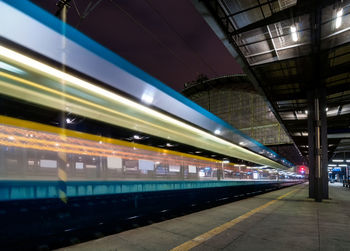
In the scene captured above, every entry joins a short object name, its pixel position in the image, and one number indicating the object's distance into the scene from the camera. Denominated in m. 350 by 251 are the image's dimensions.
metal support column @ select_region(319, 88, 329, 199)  10.32
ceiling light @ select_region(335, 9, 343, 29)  6.14
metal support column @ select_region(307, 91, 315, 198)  10.34
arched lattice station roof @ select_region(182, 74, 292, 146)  43.50
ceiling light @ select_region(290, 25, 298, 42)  6.87
